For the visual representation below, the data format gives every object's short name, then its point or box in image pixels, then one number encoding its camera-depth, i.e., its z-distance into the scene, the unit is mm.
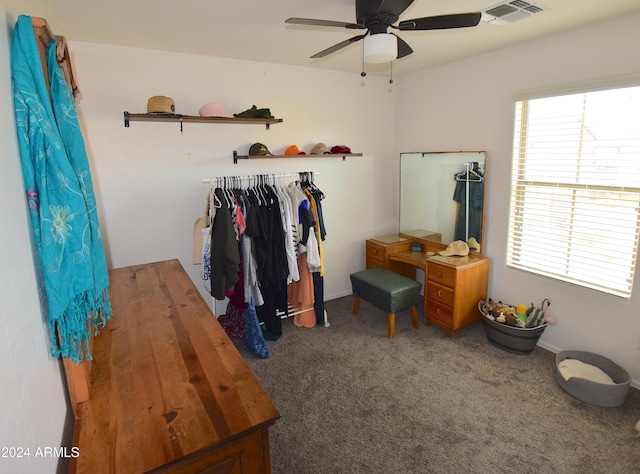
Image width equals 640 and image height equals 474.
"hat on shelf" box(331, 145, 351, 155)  3617
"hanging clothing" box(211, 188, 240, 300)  2650
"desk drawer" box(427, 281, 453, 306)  3111
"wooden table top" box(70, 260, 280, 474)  1019
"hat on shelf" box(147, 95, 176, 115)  2623
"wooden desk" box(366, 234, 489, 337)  3080
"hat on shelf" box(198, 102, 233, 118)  2867
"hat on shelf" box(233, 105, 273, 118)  3039
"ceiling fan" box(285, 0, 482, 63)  1642
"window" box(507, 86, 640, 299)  2373
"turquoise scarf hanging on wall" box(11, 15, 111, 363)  933
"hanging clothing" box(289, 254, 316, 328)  3314
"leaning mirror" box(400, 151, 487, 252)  3340
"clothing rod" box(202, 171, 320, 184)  3033
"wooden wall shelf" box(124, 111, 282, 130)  2684
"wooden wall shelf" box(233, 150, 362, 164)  3199
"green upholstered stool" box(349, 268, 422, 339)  3119
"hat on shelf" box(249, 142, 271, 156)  3146
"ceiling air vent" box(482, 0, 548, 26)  2076
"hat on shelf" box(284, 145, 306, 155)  3377
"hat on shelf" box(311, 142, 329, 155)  3461
